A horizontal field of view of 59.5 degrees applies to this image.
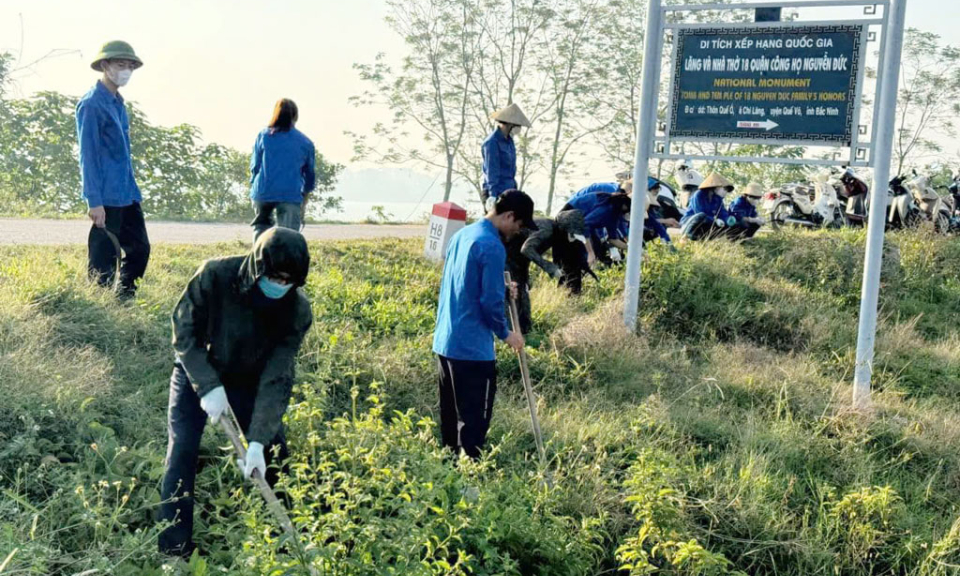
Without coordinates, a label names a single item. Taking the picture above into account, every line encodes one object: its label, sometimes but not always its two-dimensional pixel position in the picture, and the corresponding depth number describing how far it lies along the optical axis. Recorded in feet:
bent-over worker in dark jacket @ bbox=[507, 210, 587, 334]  21.40
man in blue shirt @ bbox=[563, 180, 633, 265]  25.70
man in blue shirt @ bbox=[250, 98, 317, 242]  19.71
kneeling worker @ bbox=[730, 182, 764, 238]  32.81
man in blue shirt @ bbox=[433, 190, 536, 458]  13.76
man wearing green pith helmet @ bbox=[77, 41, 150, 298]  17.62
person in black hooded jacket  10.40
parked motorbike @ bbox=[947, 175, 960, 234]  40.73
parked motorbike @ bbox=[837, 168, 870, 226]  39.52
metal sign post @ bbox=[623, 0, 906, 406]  18.67
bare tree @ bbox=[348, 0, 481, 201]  55.16
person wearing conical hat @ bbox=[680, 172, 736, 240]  32.40
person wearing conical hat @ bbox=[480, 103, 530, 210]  23.43
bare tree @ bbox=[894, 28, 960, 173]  62.59
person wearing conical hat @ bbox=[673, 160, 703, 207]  42.27
